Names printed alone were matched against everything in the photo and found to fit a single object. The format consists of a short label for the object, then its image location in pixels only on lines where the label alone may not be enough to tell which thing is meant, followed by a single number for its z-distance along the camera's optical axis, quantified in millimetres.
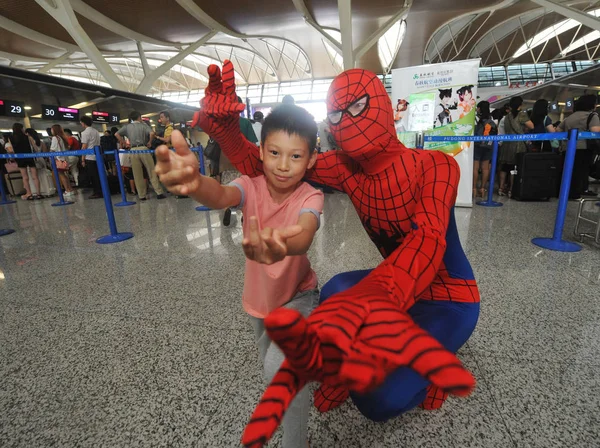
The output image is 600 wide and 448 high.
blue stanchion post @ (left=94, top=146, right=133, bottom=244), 3588
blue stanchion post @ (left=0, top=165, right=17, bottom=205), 6505
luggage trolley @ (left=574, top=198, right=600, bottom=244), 3042
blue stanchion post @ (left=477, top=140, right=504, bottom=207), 5071
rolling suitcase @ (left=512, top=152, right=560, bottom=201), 5492
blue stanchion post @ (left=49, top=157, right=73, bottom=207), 6323
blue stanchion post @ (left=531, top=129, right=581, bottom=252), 2918
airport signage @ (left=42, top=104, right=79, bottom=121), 11453
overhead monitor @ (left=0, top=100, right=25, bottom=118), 10180
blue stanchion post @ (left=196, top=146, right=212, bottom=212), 5398
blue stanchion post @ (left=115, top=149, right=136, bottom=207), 6102
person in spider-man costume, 474
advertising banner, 4664
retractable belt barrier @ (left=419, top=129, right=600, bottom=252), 2920
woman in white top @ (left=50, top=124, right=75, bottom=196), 7172
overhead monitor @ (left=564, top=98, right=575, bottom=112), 7691
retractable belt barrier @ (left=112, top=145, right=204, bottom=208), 5943
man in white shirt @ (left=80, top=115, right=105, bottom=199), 6746
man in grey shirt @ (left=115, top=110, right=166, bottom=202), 6254
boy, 715
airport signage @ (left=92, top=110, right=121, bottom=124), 13453
